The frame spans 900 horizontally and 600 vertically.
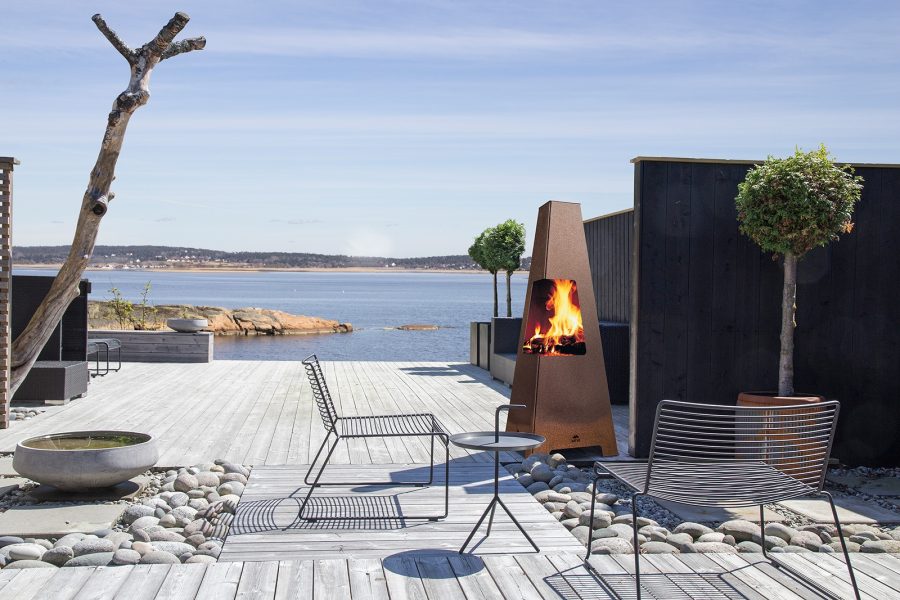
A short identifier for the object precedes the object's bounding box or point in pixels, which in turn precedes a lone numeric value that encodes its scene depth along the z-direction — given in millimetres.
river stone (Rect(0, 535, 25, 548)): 3861
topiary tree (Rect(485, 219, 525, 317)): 14367
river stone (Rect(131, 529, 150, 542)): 3896
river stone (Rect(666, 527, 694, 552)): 3885
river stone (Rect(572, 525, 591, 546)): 4020
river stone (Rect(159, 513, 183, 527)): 4203
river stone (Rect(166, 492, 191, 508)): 4547
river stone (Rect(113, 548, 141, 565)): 3529
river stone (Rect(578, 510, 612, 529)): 4289
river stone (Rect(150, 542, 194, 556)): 3702
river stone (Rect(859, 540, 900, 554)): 3928
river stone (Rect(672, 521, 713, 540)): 4199
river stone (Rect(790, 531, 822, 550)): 3988
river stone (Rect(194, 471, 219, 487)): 4964
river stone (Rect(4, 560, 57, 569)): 3523
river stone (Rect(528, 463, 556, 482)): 5234
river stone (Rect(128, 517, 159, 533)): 4073
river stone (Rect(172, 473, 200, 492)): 4852
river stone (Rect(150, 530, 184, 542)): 3918
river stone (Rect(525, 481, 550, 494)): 4949
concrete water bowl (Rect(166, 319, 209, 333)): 12414
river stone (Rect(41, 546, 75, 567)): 3609
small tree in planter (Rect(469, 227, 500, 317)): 14492
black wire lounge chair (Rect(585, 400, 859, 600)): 3215
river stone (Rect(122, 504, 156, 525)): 4289
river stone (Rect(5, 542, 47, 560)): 3635
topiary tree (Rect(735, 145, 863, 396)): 5363
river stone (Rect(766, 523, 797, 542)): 4105
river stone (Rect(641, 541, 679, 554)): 3809
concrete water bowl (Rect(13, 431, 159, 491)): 4426
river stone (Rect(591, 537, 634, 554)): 3766
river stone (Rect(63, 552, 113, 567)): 3545
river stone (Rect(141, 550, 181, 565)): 3541
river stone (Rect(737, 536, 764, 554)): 3871
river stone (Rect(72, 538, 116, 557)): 3688
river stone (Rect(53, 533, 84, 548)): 3810
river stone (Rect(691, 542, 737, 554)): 3835
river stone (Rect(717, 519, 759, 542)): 4109
